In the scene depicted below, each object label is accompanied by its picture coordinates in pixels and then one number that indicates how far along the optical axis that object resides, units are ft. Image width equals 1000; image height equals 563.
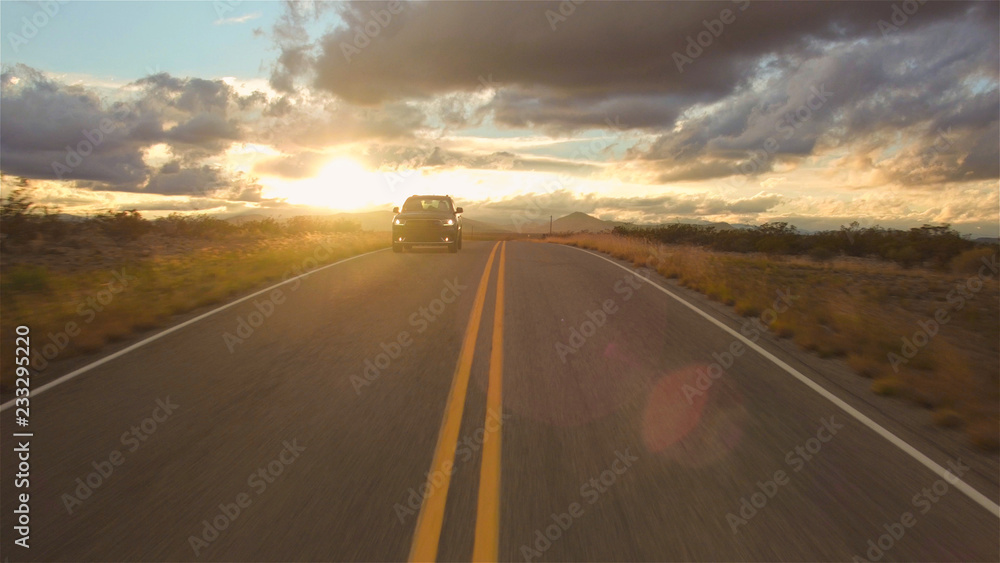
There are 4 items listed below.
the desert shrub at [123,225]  68.59
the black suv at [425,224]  72.49
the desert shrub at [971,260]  80.64
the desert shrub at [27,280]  38.09
